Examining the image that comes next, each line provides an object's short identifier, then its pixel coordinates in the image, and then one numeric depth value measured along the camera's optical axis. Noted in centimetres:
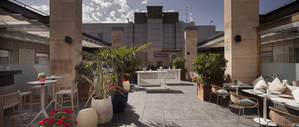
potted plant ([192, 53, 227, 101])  430
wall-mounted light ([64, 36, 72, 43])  475
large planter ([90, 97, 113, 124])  275
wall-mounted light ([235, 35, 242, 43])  475
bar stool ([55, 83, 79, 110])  358
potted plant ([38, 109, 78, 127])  166
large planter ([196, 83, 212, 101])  441
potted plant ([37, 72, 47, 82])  334
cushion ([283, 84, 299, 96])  324
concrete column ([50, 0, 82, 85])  484
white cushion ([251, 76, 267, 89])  390
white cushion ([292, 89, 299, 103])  283
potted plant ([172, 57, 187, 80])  1048
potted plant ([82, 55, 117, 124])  276
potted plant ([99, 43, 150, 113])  322
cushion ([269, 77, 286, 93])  333
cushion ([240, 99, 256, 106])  282
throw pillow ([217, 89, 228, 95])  361
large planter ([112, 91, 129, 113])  336
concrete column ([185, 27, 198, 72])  1116
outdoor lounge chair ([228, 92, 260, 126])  283
